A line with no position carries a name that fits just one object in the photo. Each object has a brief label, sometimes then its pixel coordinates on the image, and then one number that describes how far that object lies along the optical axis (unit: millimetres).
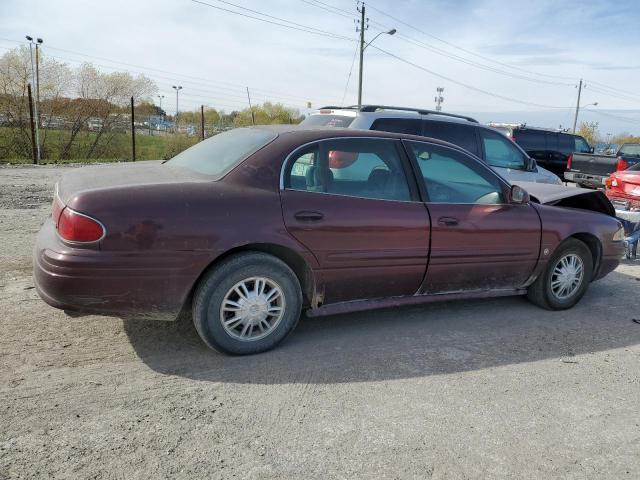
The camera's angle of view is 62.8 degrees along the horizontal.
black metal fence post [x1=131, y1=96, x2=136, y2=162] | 18906
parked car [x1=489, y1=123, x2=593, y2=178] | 16203
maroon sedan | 3158
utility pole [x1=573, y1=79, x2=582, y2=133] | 58719
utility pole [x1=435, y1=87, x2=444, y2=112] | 60750
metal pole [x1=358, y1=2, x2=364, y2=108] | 28734
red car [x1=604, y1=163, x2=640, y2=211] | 10117
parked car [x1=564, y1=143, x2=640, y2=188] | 14656
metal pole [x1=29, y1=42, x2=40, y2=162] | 17234
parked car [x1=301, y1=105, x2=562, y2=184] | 6965
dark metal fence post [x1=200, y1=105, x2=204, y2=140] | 21294
